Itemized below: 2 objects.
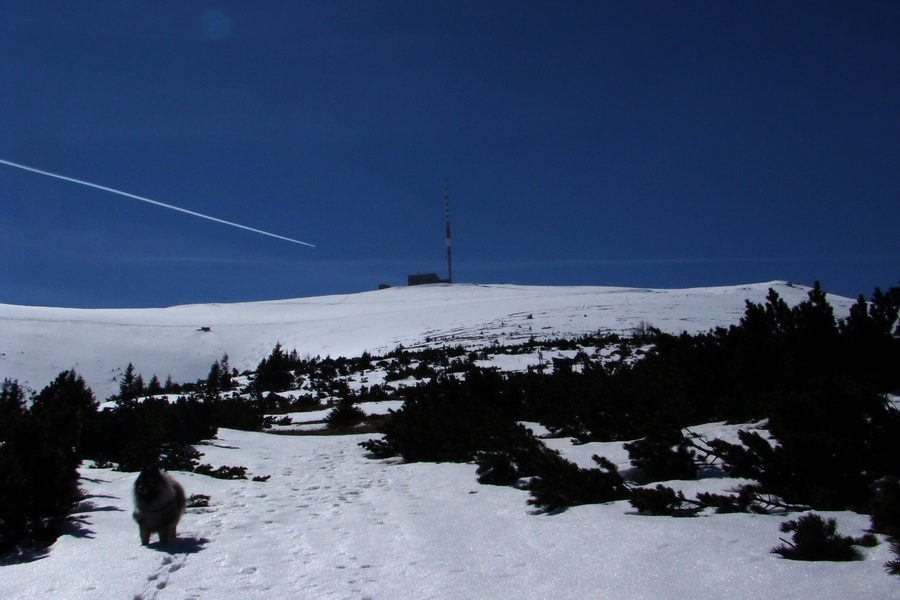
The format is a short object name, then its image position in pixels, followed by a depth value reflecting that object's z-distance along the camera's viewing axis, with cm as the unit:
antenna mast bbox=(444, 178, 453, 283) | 10976
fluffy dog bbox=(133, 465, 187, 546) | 537
